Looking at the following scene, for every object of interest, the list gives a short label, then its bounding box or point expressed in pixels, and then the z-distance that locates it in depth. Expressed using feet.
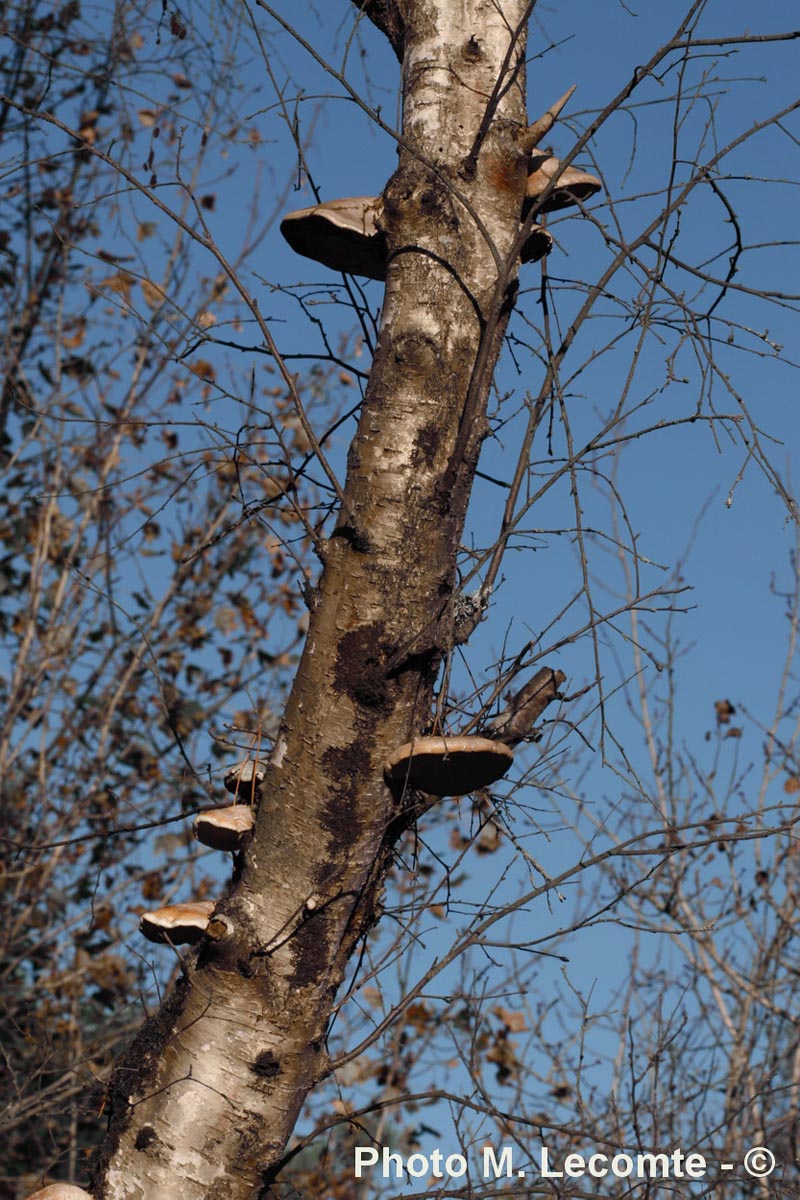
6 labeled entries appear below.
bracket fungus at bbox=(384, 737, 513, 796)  15.78
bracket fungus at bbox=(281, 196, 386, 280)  18.54
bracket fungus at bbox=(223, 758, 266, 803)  18.17
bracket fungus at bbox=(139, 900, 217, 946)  17.25
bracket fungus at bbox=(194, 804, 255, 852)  16.76
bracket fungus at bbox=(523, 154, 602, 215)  19.02
